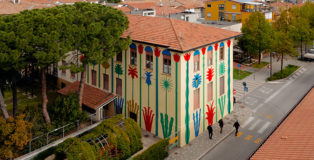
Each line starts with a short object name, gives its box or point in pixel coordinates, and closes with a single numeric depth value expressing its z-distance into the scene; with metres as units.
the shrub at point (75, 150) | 20.94
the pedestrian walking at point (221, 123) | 27.98
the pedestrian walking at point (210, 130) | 26.84
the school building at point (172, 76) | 25.12
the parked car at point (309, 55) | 54.72
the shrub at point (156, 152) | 22.70
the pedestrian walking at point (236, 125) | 27.70
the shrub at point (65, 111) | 26.17
